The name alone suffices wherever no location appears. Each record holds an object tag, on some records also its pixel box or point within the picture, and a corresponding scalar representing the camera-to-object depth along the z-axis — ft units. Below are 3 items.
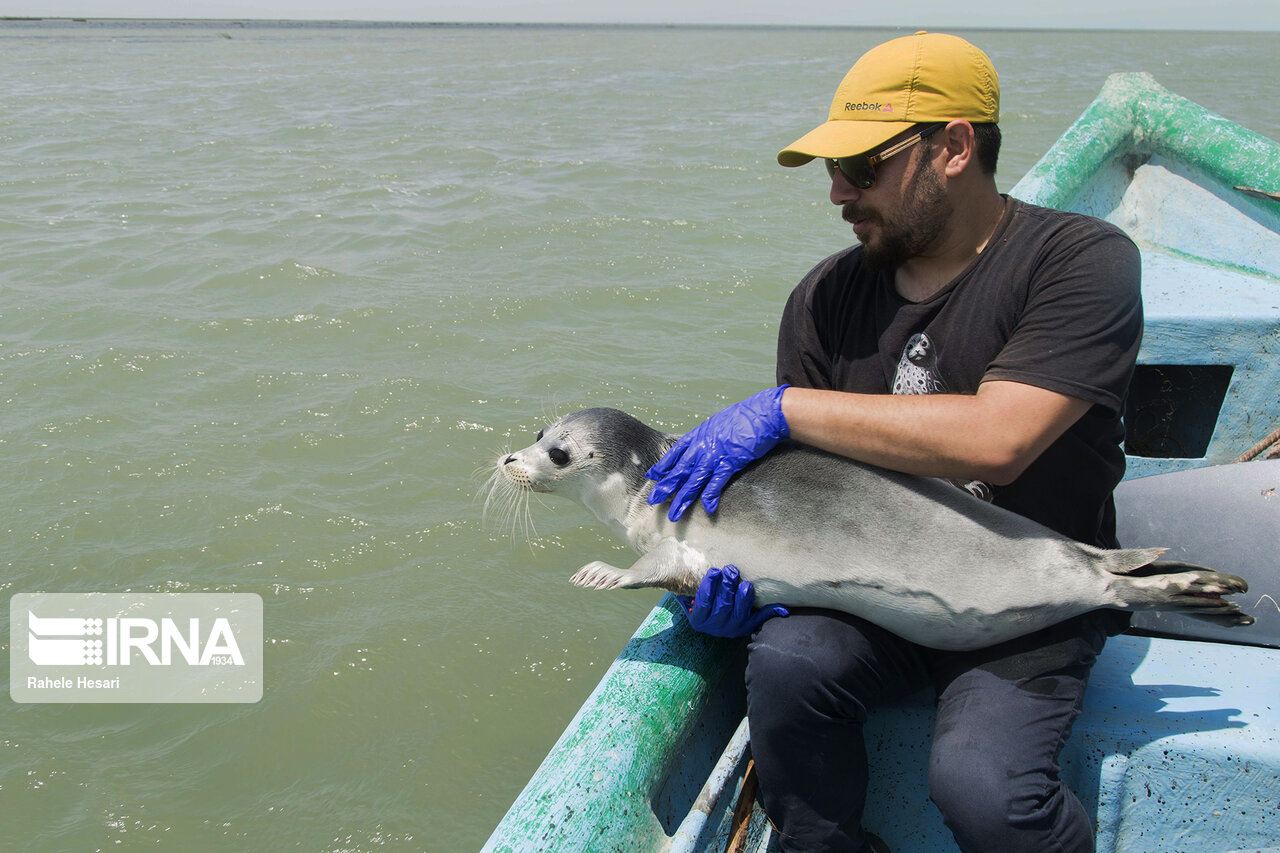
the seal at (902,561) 7.42
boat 7.22
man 7.07
